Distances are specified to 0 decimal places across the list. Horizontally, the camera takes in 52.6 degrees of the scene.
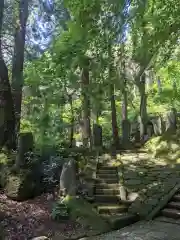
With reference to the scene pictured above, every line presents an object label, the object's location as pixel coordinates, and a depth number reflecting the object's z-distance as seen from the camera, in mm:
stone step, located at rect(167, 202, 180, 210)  4224
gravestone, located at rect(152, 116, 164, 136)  7255
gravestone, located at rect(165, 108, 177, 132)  6936
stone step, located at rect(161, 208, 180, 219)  4046
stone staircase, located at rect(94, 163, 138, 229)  3899
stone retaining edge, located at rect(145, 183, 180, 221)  4052
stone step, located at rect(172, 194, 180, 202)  4420
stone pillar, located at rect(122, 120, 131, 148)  7026
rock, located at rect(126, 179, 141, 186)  4895
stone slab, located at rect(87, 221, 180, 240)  3403
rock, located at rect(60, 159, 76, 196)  4474
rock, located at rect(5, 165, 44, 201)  4498
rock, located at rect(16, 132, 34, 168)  4847
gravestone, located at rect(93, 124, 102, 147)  6593
